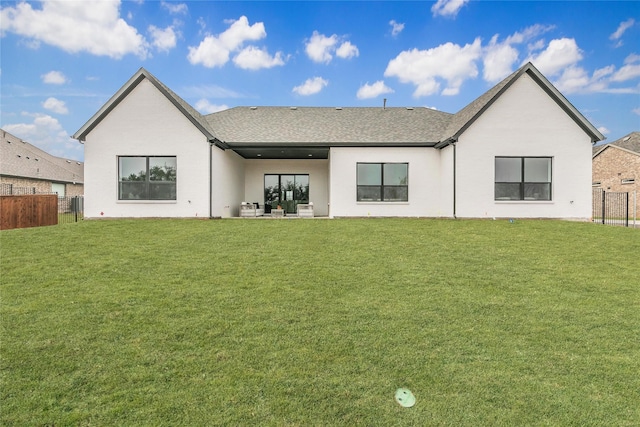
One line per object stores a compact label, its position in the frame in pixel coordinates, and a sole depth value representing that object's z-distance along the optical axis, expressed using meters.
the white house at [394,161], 14.99
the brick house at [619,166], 26.62
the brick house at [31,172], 26.88
